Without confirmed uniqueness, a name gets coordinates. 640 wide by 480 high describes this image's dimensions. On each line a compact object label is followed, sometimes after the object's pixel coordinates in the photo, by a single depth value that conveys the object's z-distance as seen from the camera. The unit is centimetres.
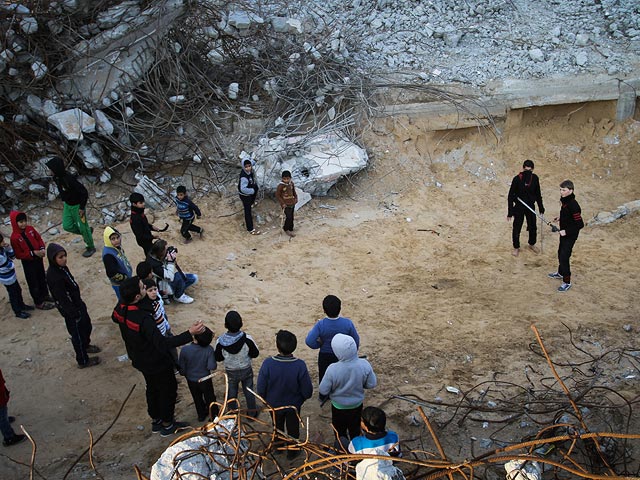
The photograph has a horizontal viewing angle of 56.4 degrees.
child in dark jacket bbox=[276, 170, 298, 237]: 877
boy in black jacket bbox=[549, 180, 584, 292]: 748
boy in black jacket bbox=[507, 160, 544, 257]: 845
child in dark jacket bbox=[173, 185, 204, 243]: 856
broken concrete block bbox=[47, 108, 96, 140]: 932
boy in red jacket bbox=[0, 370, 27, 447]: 506
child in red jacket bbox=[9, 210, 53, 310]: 704
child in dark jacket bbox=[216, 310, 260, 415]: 498
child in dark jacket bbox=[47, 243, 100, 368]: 598
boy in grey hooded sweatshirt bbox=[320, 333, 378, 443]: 464
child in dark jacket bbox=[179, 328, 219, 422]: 502
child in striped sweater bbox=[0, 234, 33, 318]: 693
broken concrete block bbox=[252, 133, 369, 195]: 984
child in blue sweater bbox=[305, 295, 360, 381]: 523
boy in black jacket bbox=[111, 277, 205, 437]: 490
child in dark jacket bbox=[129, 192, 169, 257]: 757
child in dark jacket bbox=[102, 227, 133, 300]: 654
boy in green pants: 780
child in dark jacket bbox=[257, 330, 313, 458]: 472
